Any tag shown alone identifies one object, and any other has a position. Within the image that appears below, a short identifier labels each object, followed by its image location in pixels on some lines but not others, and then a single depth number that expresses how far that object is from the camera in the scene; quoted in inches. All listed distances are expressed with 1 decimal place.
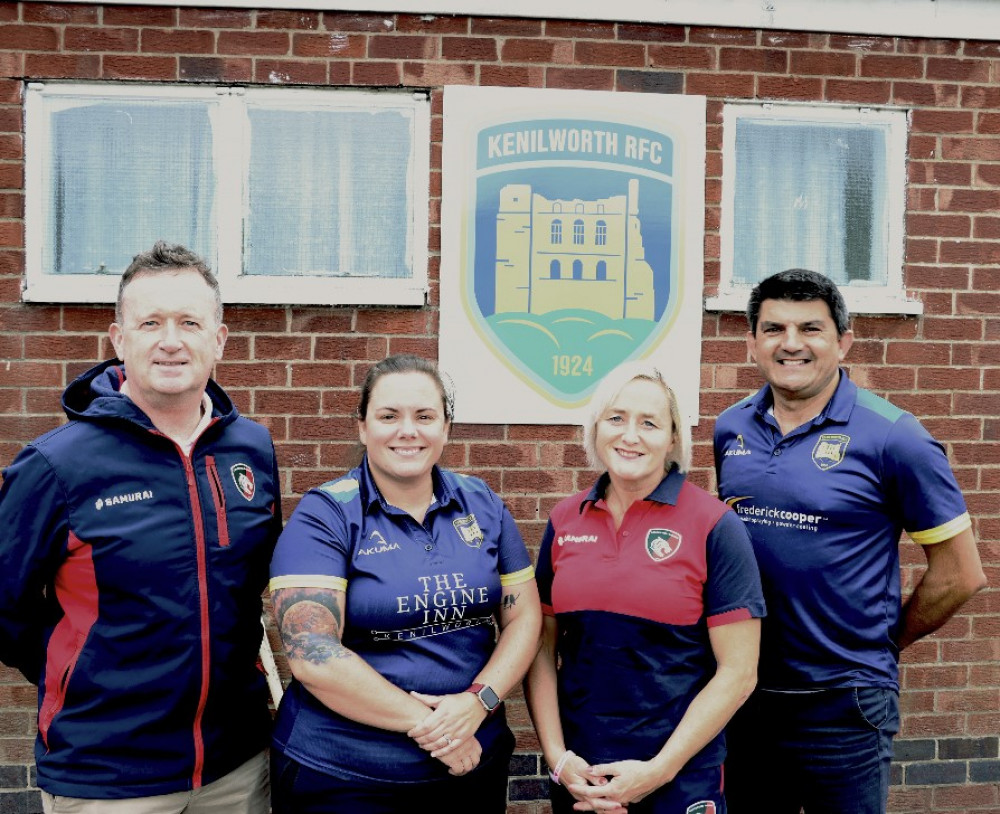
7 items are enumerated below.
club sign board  159.0
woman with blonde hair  90.4
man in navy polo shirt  101.4
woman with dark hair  88.0
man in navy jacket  87.8
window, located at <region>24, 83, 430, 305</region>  157.1
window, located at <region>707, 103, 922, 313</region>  167.3
